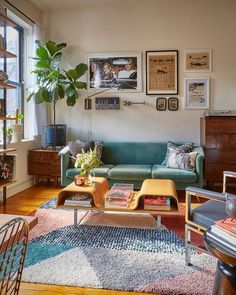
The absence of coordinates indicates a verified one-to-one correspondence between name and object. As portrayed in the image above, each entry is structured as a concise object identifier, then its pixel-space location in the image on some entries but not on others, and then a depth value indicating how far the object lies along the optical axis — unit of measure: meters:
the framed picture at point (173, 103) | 4.43
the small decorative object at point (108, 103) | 4.52
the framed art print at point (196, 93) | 4.34
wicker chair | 0.87
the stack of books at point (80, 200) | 2.57
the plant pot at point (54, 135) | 4.30
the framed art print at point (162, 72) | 4.39
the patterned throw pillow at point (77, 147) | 3.96
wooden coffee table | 2.47
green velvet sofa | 3.57
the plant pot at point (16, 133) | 3.88
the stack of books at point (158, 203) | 2.47
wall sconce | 4.50
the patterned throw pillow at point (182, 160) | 3.65
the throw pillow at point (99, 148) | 4.12
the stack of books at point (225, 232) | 1.24
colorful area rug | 1.78
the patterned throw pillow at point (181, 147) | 3.91
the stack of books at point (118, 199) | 2.53
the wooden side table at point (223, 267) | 1.23
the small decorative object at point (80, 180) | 2.74
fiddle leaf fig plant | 4.15
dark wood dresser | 3.84
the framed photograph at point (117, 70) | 4.48
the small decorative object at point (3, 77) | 2.97
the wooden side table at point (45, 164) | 4.19
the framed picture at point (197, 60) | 4.31
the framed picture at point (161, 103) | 4.45
